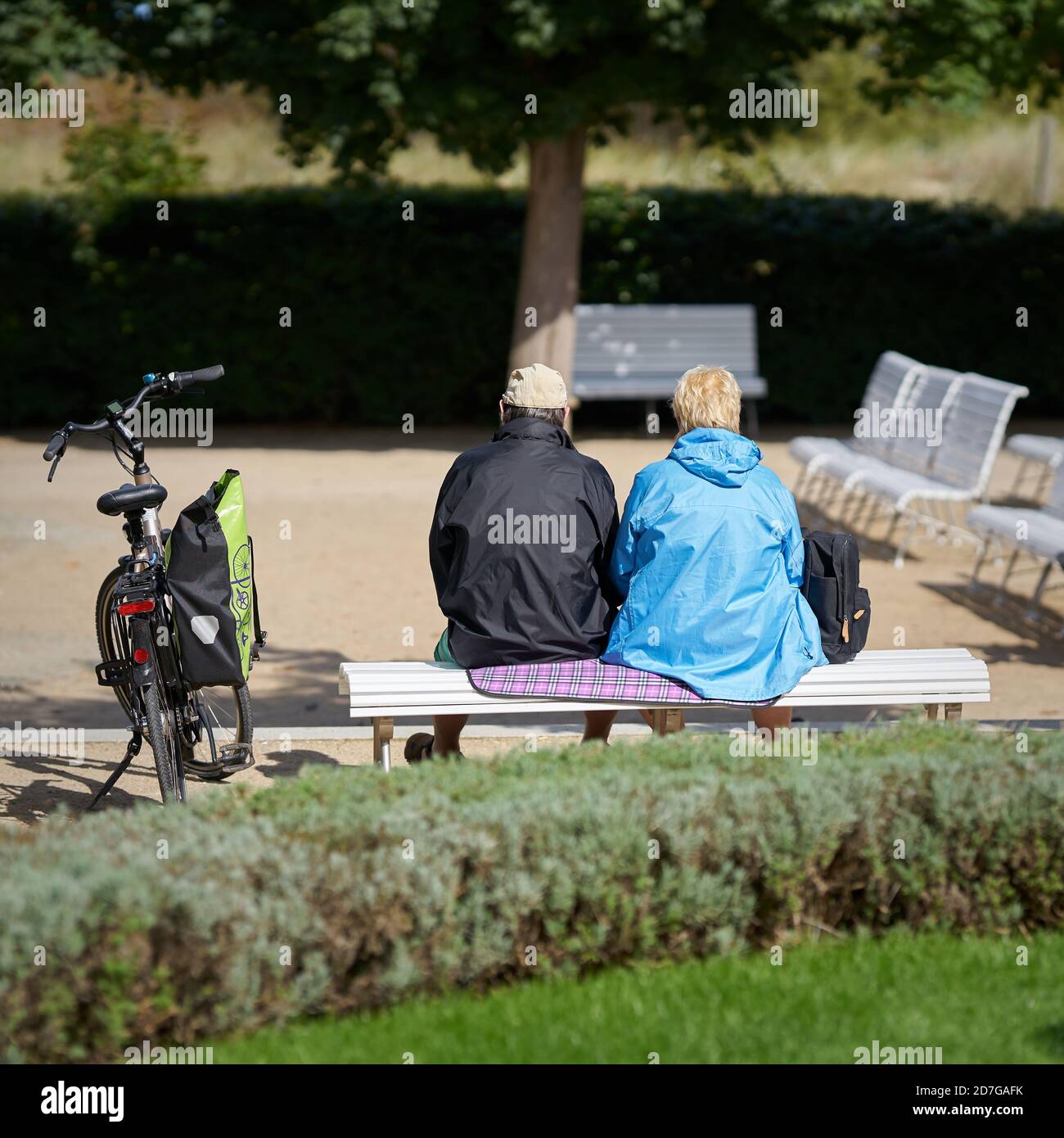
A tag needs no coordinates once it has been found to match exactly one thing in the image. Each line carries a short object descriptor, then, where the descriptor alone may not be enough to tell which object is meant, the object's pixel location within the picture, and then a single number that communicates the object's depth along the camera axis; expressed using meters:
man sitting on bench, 10.61
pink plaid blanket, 10.35
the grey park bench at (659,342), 32.06
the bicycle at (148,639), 10.28
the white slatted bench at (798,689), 10.29
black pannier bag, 10.16
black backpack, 11.02
